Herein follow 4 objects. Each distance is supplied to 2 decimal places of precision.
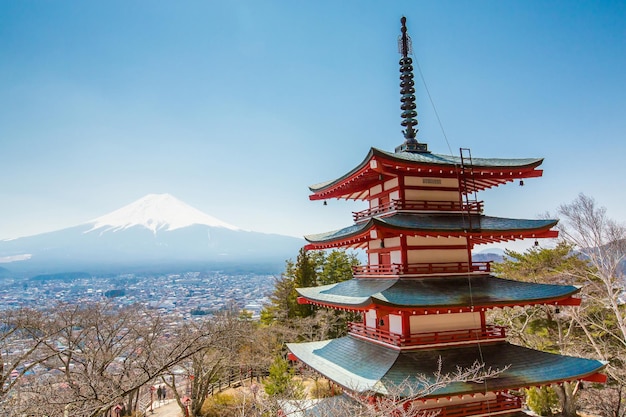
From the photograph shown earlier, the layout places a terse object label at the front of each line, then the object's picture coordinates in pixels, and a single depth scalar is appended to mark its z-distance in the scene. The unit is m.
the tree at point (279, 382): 20.09
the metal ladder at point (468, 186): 11.09
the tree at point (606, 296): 18.73
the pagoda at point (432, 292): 9.75
